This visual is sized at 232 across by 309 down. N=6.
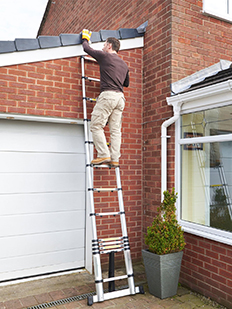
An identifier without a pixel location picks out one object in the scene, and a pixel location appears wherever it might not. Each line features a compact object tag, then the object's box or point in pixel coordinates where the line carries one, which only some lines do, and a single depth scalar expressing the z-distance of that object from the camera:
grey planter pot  3.64
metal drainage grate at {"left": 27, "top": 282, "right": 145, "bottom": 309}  3.52
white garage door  4.20
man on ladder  3.88
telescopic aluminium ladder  3.57
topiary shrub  3.69
